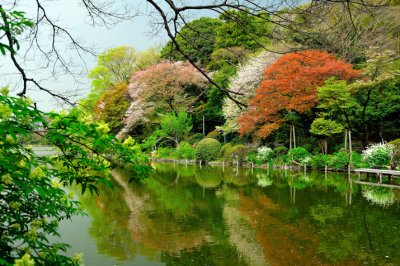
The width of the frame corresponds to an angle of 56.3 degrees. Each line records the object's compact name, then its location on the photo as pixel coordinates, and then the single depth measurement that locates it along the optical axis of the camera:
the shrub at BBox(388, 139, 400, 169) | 13.81
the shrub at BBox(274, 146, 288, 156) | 19.52
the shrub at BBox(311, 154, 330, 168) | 16.34
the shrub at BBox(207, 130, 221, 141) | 26.55
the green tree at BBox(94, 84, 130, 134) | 30.70
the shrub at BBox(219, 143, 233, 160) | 22.38
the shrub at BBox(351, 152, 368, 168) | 15.01
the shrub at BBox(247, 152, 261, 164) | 19.81
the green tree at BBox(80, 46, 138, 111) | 35.53
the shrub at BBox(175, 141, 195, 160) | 24.70
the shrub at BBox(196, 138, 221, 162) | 23.12
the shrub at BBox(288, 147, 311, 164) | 17.33
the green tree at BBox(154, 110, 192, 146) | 26.86
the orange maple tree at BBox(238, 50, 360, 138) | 16.52
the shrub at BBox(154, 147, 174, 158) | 26.59
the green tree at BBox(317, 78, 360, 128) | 15.71
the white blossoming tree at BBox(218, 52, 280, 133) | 20.81
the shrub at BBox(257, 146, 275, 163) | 19.33
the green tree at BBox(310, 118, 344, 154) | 16.45
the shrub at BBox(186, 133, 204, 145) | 27.46
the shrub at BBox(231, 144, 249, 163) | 21.33
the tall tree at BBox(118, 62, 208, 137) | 27.88
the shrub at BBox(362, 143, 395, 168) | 14.07
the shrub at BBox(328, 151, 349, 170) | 15.63
